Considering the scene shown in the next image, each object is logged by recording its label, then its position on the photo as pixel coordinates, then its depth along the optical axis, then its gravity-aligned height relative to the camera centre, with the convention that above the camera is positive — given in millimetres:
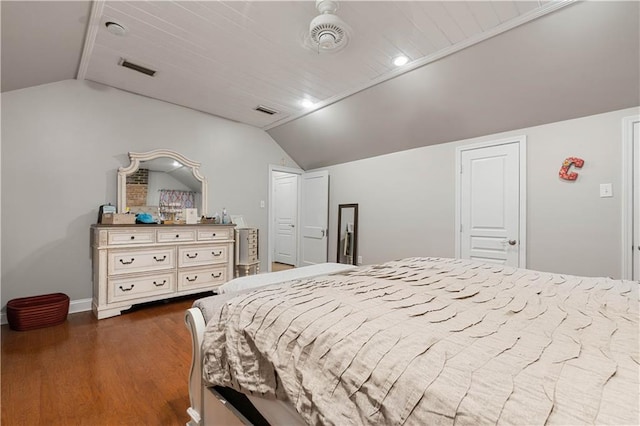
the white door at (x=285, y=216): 6020 -66
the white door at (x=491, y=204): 3248 +129
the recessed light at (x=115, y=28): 2336 +1511
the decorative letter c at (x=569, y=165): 2835 +487
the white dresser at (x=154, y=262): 3031 -586
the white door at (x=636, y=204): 2557 +106
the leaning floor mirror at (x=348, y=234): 4871 -343
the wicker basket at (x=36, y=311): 2658 -946
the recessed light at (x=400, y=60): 2791 +1514
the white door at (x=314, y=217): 5309 -71
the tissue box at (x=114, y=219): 3145 -78
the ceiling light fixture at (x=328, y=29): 2020 +1343
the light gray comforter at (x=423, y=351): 556 -338
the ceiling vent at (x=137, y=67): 2932 +1518
